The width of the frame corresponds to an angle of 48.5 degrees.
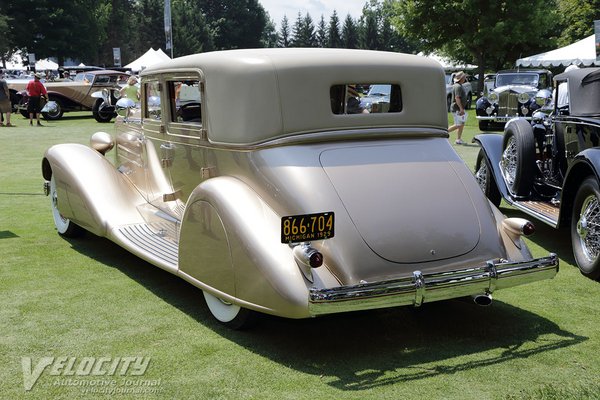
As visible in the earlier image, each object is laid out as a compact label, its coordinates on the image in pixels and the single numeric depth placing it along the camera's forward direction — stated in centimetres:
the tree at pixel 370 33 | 9581
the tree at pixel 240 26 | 8744
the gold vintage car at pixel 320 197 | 385
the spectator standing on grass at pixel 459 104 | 1544
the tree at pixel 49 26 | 5503
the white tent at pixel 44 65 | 5378
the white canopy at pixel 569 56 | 2648
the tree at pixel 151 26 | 8188
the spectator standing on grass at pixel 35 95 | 2095
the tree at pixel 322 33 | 10400
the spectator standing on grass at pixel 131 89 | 654
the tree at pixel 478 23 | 3516
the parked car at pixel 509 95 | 2011
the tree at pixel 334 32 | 9938
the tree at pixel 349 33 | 10038
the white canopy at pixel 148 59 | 3682
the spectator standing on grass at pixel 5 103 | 2073
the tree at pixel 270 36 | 10416
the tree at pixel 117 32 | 7976
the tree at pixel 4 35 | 5102
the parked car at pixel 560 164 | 563
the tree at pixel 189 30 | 7662
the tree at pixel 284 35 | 11331
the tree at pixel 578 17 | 3706
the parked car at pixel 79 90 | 2456
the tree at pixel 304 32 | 10169
